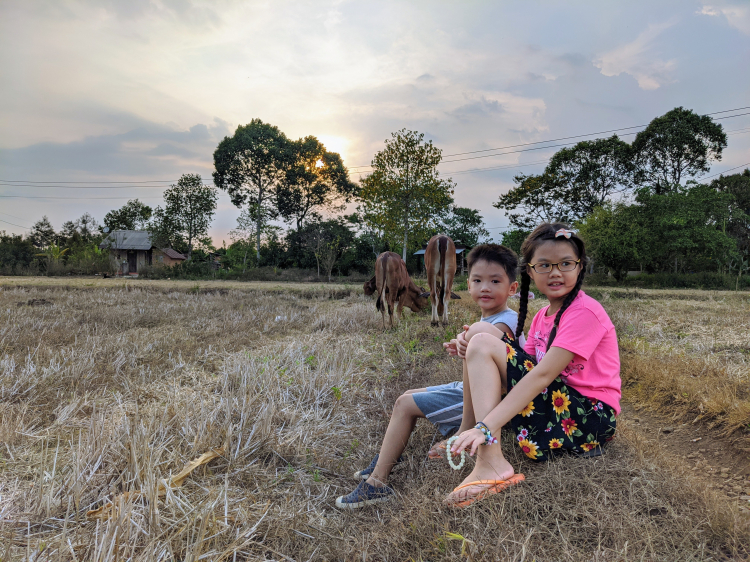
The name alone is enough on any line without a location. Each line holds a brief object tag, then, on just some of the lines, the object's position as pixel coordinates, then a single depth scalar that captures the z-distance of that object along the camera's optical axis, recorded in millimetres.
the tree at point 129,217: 45906
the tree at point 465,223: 41406
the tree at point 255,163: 34156
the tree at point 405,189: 20344
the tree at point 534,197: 30016
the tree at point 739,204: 24053
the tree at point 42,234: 46156
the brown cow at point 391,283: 7465
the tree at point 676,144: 26250
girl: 1928
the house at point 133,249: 38219
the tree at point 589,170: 28938
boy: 2166
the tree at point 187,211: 34309
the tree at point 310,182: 35312
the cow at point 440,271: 7250
